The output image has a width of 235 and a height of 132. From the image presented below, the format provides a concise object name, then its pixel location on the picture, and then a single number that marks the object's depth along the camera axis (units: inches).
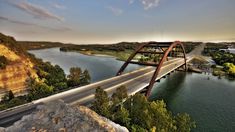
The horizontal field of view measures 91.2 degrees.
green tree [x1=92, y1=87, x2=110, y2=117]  617.8
